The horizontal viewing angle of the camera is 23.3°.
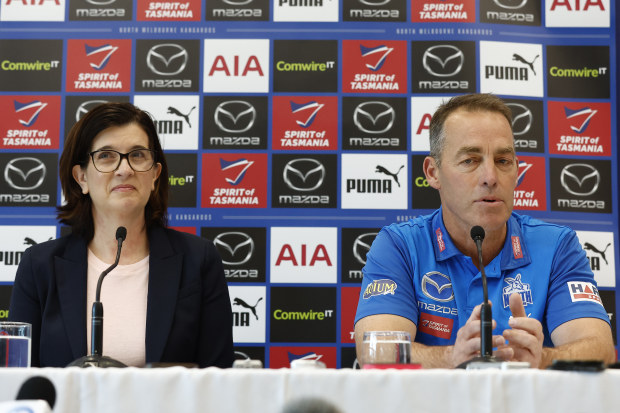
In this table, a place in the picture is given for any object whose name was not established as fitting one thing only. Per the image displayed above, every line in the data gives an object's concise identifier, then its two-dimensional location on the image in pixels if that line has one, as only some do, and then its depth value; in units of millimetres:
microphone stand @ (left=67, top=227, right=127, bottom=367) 2562
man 2869
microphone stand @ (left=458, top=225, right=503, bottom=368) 2561
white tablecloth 2106
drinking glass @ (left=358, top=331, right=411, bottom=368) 2442
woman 3023
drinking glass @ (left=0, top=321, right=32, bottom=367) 2485
